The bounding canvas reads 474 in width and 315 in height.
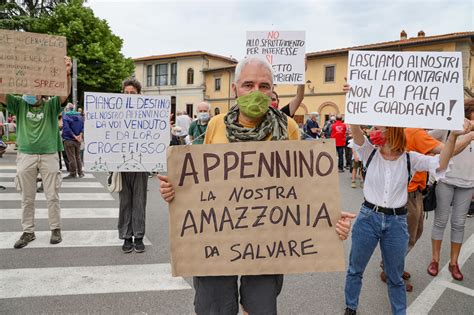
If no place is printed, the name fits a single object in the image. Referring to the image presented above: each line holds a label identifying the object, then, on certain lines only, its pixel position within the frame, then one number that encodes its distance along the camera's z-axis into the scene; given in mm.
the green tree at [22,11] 22002
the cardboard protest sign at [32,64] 3633
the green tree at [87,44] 26922
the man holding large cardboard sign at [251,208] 1854
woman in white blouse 2797
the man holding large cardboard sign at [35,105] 3660
